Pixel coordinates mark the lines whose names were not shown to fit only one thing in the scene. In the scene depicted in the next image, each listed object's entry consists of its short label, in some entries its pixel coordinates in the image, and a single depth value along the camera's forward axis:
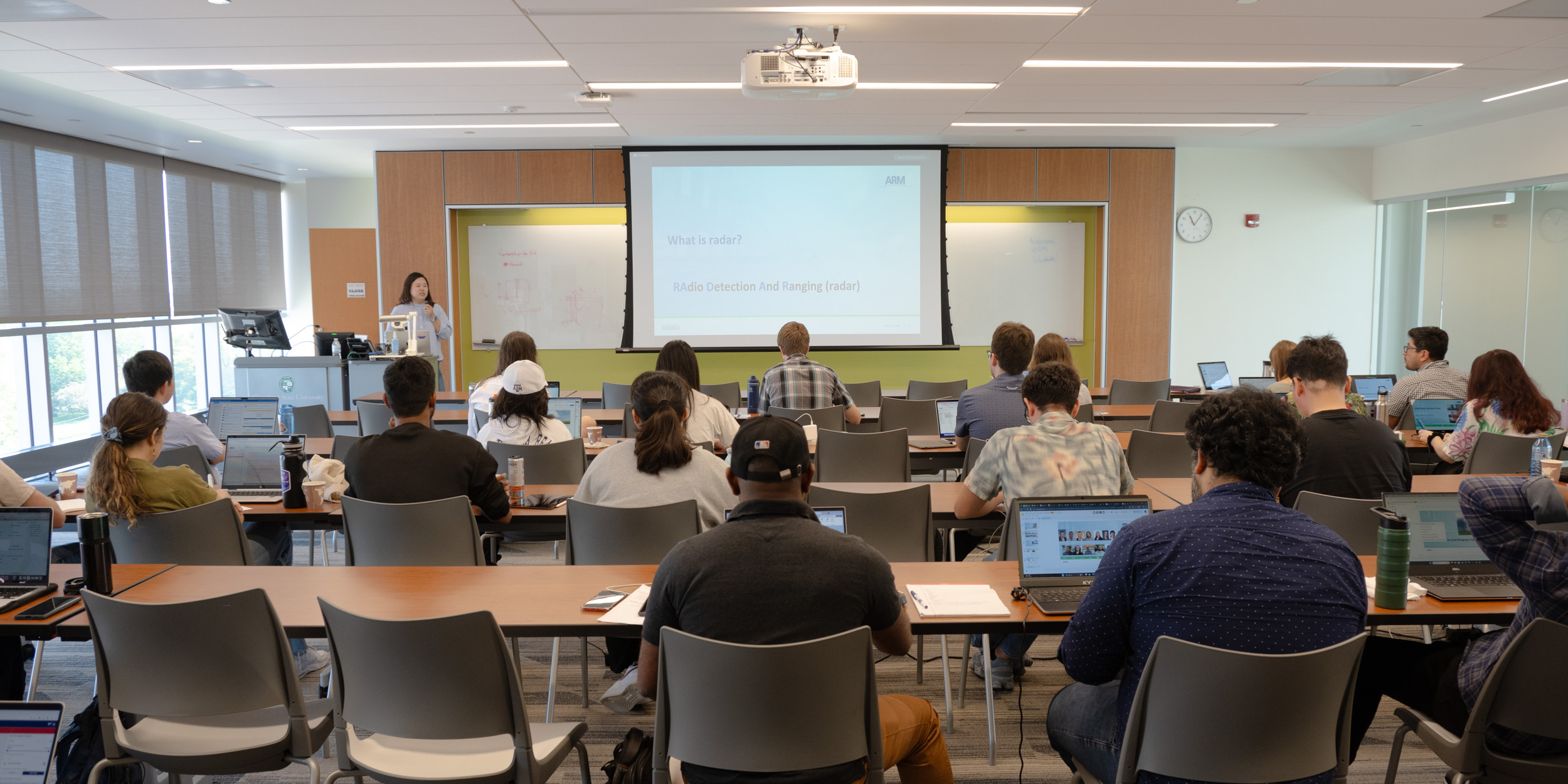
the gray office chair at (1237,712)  1.66
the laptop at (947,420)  4.99
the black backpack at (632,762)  1.91
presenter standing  8.28
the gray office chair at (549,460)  4.10
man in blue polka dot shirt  1.69
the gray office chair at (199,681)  1.97
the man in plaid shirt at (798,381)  5.30
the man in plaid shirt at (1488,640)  1.84
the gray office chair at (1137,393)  6.96
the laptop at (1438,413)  5.14
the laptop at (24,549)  2.44
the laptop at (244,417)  4.82
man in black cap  1.71
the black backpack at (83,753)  2.20
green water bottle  2.21
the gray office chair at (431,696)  1.85
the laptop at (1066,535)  2.41
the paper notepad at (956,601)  2.21
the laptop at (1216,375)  7.71
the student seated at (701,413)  4.27
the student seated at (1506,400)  4.22
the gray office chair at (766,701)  1.66
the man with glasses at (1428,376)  5.40
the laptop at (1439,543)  2.46
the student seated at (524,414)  4.15
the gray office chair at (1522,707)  1.85
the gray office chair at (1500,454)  4.13
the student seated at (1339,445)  3.06
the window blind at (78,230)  7.44
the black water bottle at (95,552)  2.32
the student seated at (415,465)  3.12
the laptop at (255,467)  3.82
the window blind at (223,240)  9.62
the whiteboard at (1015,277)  9.21
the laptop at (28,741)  1.83
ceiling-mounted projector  4.36
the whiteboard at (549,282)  9.15
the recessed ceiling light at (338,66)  5.35
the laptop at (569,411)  5.00
